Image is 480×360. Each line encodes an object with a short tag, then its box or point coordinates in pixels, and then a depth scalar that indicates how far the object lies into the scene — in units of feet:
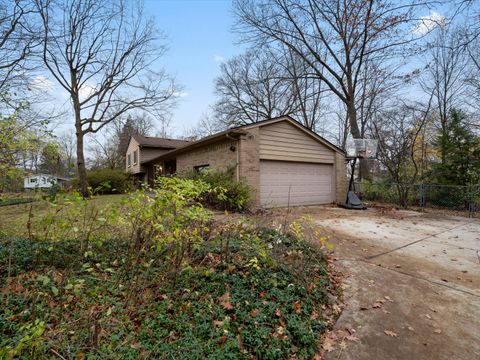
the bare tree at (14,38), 21.43
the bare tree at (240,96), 71.26
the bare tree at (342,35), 38.04
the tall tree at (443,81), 40.88
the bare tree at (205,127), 78.23
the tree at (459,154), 35.42
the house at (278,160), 28.50
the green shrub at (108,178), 58.34
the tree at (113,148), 96.12
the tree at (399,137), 40.19
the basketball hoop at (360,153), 33.86
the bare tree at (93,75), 40.27
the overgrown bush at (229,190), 25.23
